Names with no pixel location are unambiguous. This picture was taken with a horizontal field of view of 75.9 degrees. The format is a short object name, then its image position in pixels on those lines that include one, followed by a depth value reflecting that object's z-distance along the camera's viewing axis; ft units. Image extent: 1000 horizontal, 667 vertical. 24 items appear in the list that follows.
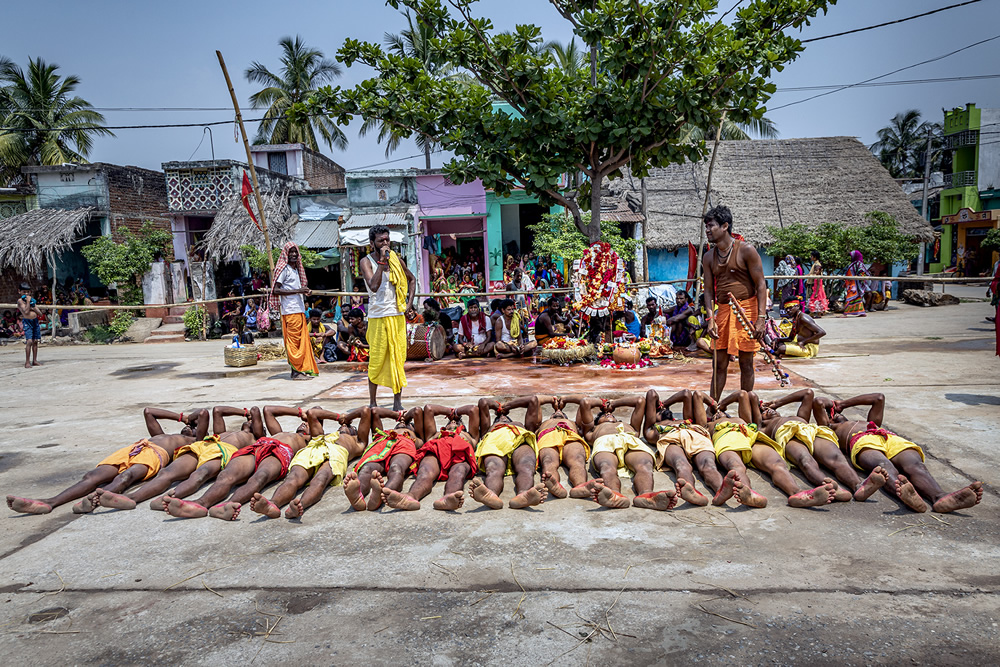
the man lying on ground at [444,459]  13.74
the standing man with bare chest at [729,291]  19.83
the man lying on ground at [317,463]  13.60
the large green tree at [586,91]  26.45
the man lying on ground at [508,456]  13.88
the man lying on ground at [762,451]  13.23
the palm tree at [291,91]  89.35
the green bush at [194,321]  61.11
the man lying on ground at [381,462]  13.75
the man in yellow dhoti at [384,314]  22.07
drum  37.35
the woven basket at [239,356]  36.91
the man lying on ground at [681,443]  14.01
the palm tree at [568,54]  79.82
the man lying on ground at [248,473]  13.83
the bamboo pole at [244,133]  28.02
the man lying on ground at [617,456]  13.51
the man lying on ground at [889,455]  12.82
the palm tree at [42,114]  83.82
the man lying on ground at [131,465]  14.69
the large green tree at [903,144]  139.13
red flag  32.78
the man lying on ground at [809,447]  13.68
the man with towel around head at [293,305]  29.35
